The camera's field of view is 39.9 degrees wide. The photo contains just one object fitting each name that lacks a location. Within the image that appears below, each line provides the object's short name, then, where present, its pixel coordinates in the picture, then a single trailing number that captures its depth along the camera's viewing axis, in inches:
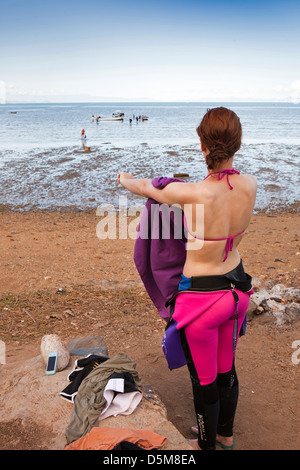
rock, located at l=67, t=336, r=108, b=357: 178.9
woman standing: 99.3
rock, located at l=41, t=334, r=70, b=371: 163.5
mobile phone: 158.1
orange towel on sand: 114.1
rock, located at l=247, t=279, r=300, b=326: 234.5
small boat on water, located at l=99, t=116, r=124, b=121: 2778.1
